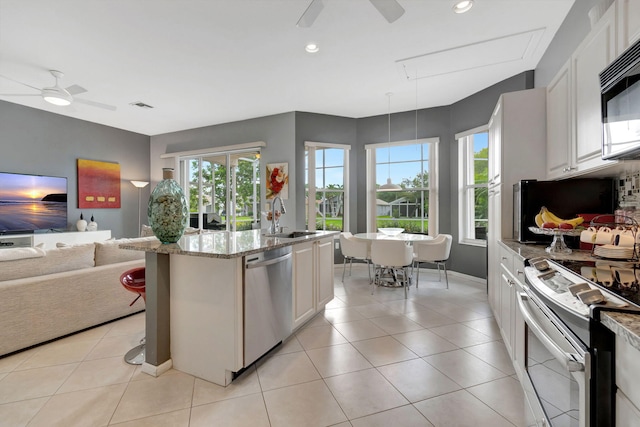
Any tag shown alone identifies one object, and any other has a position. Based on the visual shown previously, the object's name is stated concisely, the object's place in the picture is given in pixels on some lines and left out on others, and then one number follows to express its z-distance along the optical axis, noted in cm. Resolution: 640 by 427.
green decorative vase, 208
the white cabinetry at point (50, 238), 456
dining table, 400
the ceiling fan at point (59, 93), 322
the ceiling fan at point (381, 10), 184
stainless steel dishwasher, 198
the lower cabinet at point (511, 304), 182
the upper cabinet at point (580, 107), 160
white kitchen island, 189
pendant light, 445
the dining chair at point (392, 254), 373
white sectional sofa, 225
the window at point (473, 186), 456
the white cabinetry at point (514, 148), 253
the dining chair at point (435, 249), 413
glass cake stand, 183
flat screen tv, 462
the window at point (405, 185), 515
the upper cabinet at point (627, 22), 132
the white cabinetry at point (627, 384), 69
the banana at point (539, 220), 216
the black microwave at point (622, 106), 121
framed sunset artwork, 560
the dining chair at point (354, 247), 432
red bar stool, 221
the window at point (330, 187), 549
